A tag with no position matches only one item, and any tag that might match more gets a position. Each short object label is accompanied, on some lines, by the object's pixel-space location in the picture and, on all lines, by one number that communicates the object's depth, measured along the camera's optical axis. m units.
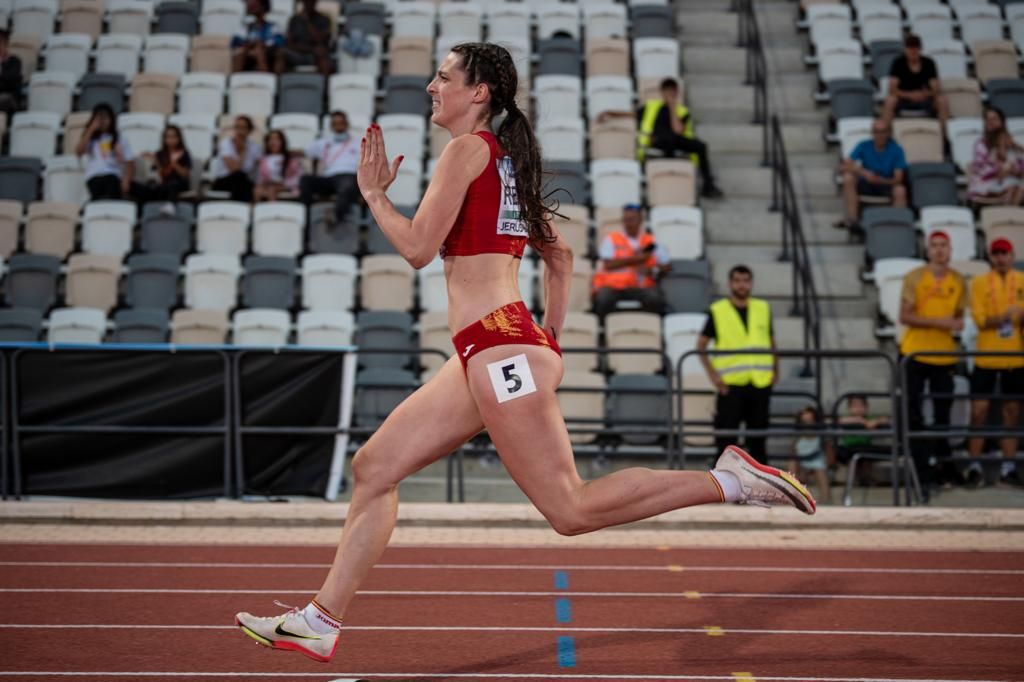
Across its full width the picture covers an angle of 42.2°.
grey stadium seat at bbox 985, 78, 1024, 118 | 15.73
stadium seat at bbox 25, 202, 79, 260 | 14.05
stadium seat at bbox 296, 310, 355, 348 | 12.51
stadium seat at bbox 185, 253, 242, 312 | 13.20
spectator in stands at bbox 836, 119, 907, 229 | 14.32
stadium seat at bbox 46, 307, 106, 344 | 12.68
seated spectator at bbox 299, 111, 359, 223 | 14.05
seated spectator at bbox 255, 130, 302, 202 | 14.48
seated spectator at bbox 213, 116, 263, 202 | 14.53
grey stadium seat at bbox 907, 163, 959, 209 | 14.42
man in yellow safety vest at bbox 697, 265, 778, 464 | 10.66
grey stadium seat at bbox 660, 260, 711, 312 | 13.06
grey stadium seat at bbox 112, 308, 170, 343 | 12.60
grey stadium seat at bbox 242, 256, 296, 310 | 13.23
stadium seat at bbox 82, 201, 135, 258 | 14.04
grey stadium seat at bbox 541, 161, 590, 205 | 14.41
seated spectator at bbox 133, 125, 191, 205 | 14.49
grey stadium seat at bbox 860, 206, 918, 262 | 13.74
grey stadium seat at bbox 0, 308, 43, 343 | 12.62
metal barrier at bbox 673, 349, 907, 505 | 9.89
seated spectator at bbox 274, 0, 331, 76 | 16.69
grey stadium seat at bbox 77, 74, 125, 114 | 16.22
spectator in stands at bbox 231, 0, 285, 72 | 16.67
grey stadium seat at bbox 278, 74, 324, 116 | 16.08
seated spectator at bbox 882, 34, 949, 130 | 15.41
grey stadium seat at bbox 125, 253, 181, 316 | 13.21
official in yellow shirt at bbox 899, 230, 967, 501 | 11.02
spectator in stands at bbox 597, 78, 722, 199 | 14.63
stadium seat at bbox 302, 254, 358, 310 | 13.16
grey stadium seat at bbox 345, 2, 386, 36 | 17.52
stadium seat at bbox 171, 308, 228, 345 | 12.62
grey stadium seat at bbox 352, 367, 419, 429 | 11.13
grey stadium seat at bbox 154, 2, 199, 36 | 17.80
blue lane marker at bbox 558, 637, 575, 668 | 5.27
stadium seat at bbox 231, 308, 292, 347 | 12.59
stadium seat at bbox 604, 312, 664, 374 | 12.09
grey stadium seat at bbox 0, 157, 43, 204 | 14.90
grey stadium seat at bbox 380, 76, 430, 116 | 15.95
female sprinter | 4.48
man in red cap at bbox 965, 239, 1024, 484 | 11.23
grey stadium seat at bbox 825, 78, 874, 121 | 15.95
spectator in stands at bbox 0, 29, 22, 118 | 16.09
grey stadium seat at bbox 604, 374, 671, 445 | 11.52
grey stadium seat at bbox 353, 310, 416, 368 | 12.48
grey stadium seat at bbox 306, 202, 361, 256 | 13.95
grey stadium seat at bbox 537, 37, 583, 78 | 16.72
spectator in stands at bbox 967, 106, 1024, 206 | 14.10
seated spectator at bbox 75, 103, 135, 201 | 14.52
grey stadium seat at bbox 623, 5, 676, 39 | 17.41
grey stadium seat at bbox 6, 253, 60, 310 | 13.33
